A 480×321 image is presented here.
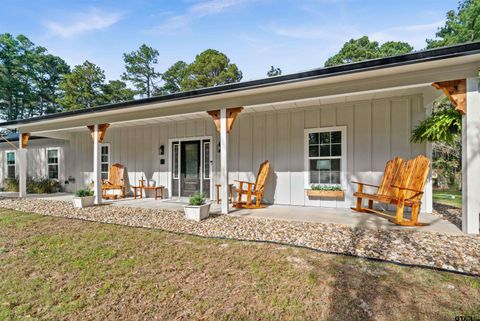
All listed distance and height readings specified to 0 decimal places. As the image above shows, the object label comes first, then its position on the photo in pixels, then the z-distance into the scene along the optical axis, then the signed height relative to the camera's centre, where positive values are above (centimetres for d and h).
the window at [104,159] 849 -1
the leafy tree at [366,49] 2105 +972
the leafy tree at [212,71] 1870 +694
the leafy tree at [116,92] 2212 +626
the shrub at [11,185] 986 -107
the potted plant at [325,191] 533 -74
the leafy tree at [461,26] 1741 +1032
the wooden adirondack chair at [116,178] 771 -62
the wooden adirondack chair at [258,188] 544 -69
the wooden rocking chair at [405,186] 374 -47
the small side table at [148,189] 713 -93
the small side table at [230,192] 614 -88
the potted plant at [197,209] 449 -95
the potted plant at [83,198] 587 -97
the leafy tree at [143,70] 2284 +852
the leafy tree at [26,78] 2322 +839
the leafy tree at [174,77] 2223 +769
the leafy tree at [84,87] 2111 +639
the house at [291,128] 338 +76
